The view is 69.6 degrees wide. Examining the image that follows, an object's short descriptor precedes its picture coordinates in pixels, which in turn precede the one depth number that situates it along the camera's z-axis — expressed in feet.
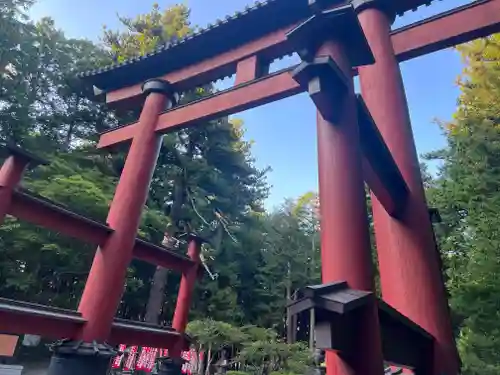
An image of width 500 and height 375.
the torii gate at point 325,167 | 16.12
